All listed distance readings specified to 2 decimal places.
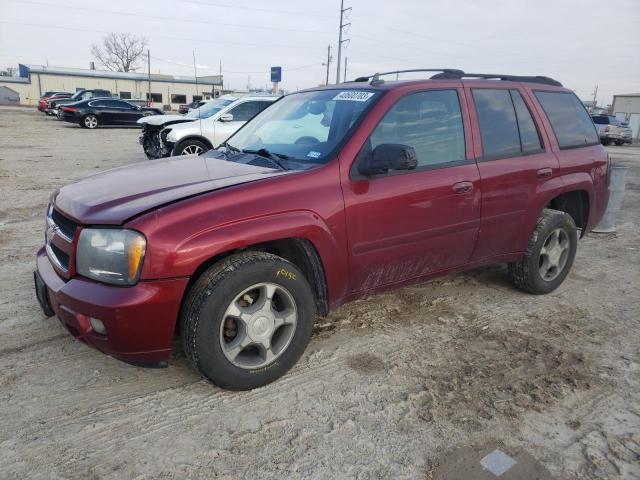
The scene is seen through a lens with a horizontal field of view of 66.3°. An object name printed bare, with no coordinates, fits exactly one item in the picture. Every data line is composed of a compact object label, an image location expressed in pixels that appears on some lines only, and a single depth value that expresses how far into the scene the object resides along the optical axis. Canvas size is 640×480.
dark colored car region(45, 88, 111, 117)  29.18
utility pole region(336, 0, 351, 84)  36.46
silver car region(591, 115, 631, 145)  26.20
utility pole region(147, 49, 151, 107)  62.91
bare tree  89.12
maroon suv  2.44
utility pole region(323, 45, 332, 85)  55.11
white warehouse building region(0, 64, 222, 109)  60.50
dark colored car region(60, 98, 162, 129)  22.84
